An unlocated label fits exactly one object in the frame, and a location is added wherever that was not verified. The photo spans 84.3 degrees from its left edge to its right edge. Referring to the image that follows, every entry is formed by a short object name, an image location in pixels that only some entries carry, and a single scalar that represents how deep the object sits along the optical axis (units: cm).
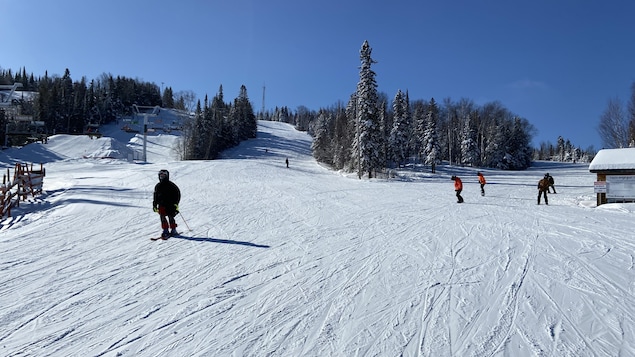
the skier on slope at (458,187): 1809
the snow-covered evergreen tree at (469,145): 6631
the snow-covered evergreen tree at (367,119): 3712
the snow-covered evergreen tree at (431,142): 5366
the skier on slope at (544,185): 1853
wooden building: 1692
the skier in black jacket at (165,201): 916
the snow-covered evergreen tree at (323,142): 5956
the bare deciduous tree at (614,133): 3722
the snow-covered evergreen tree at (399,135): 5438
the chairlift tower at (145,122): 4969
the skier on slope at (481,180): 2158
